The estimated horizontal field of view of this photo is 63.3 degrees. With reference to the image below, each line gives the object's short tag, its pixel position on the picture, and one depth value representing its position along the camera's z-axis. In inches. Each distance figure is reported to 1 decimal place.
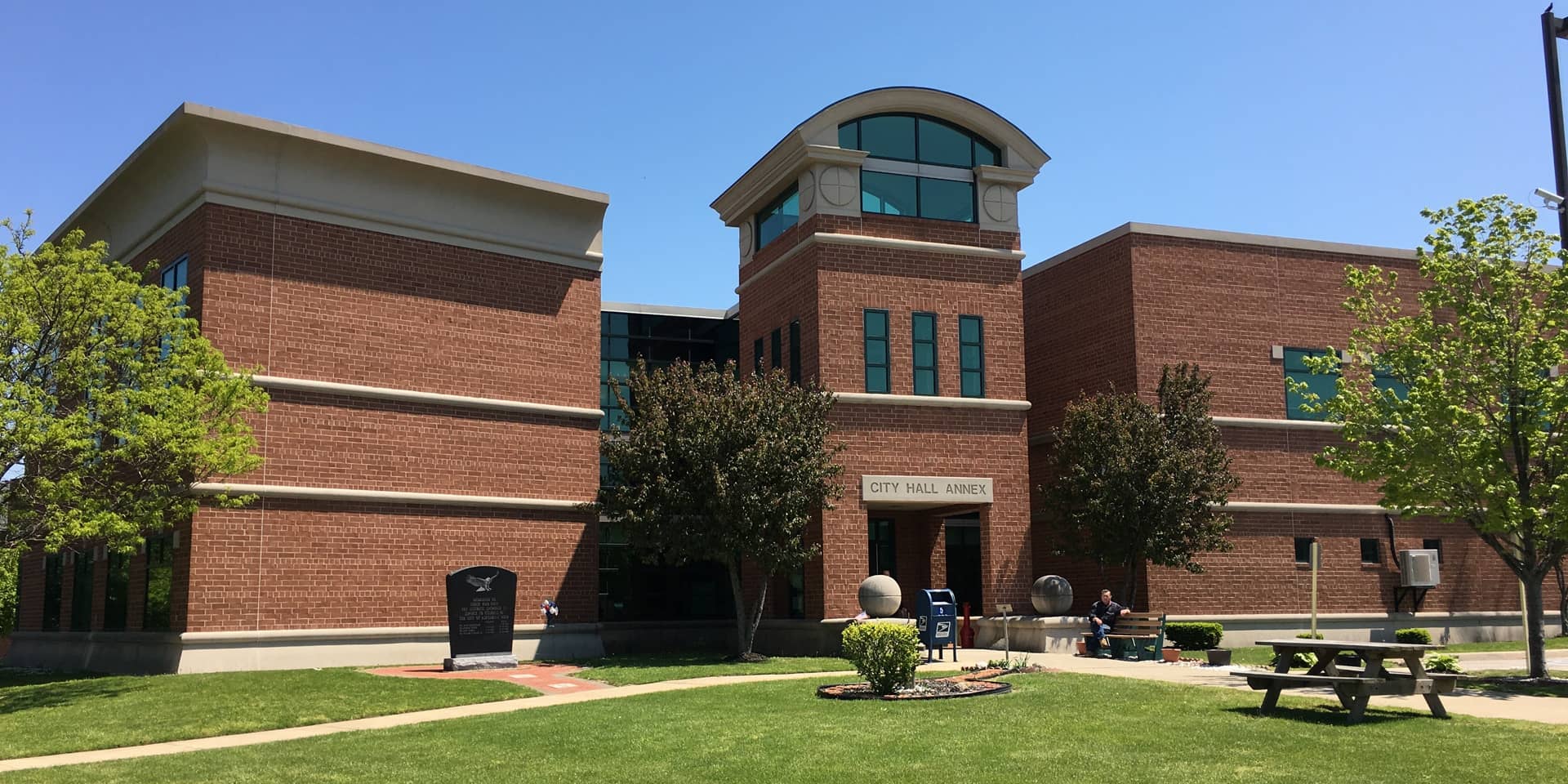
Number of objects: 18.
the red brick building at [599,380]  984.9
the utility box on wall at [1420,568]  1211.9
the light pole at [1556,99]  792.9
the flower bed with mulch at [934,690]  653.9
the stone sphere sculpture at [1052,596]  1073.5
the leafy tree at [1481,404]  757.9
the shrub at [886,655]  657.0
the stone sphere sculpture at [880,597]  1007.0
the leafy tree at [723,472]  969.5
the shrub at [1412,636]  999.0
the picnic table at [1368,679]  547.2
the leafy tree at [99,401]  788.6
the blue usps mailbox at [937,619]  891.4
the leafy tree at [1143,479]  1072.2
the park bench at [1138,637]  917.2
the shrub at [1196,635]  1026.1
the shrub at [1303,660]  822.8
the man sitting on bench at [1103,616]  941.2
